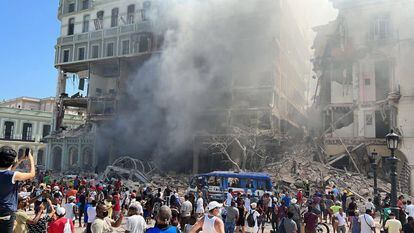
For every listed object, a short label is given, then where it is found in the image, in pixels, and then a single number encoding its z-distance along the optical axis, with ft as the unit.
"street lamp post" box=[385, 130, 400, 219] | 31.27
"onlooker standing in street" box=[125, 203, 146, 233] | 17.21
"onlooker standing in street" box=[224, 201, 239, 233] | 31.22
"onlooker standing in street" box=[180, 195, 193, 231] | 32.96
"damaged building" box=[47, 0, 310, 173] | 94.84
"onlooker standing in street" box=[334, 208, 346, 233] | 33.12
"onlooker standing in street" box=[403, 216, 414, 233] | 25.96
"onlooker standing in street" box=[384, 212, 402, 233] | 25.80
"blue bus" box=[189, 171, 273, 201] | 57.52
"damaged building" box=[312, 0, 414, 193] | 75.00
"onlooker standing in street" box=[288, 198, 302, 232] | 32.71
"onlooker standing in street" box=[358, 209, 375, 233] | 26.30
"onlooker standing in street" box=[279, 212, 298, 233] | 23.04
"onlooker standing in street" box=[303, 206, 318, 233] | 27.53
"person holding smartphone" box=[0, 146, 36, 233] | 11.71
